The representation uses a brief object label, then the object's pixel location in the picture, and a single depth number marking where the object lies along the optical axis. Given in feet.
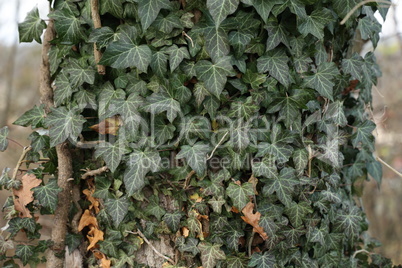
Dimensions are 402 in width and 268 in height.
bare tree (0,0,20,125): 12.32
